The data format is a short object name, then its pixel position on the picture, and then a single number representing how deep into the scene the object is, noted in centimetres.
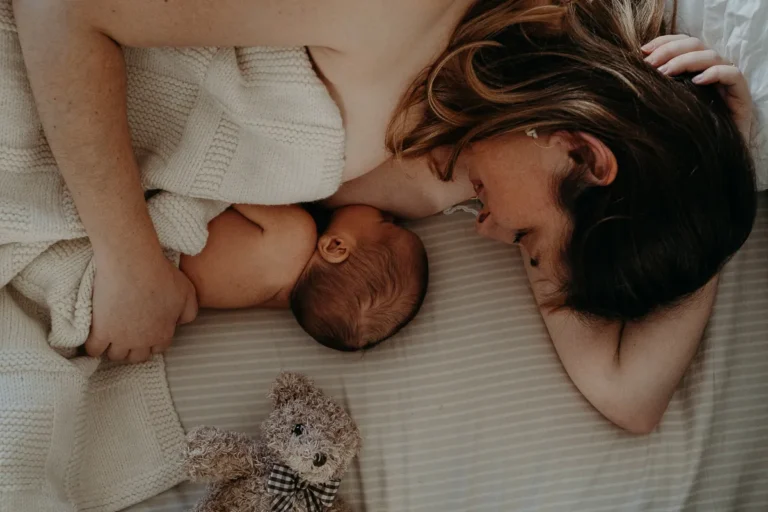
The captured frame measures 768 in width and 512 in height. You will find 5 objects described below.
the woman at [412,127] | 81
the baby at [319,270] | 109
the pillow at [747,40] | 105
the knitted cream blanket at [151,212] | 93
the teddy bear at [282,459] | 93
